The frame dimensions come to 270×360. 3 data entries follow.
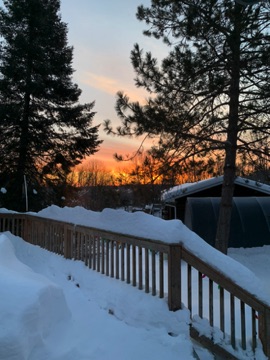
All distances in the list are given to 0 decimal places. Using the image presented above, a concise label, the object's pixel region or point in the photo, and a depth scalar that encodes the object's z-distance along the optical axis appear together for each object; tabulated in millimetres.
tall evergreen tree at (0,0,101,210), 18719
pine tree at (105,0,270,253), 9148
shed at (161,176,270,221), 16639
